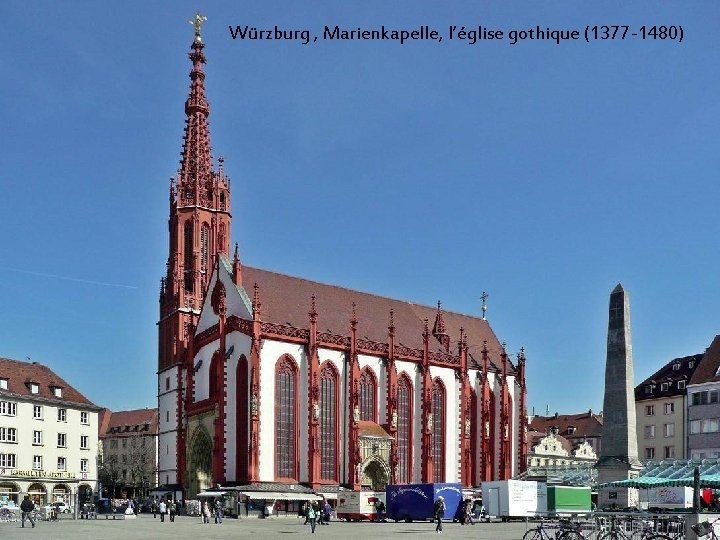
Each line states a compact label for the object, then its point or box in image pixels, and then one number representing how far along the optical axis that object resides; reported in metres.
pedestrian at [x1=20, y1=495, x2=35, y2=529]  40.34
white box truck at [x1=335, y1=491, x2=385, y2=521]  54.53
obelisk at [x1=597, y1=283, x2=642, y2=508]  41.53
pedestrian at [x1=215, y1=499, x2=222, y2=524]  49.70
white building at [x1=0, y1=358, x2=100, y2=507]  72.88
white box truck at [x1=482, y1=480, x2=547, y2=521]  50.94
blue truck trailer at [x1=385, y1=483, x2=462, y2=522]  50.47
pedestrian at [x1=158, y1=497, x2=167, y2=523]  51.80
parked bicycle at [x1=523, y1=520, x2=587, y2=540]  25.19
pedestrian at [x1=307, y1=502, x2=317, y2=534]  37.50
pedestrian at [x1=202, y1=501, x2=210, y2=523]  49.69
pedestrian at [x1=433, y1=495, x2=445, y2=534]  36.75
